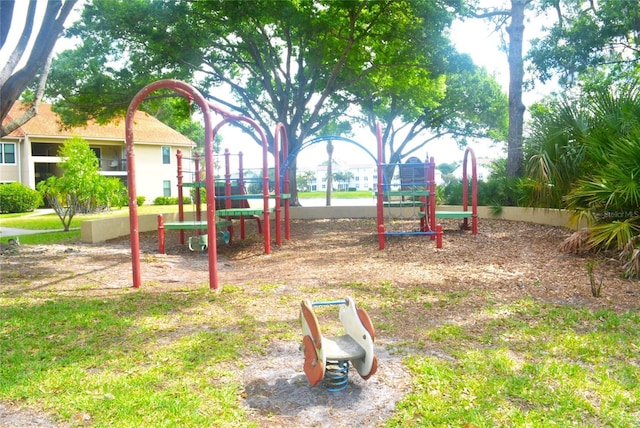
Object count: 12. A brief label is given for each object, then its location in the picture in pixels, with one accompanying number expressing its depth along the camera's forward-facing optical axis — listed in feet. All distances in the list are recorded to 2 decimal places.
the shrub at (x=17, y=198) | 83.82
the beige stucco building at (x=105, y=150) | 100.37
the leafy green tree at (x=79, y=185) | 51.06
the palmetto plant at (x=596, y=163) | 23.72
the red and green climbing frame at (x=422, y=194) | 32.99
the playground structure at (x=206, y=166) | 21.81
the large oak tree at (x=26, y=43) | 26.00
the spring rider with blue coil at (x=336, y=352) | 11.41
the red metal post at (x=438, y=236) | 31.27
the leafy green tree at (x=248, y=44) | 46.78
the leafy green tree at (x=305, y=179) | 131.53
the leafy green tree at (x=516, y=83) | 46.55
